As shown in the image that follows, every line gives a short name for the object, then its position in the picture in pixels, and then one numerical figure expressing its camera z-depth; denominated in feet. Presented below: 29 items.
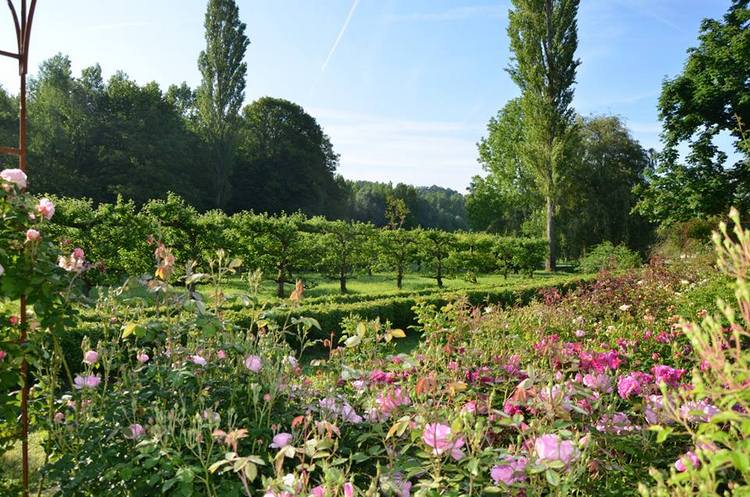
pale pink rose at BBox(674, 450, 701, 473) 4.56
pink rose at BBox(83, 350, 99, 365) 7.47
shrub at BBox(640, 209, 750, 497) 2.91
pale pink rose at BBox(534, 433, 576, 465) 4.67
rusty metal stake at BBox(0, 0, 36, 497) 7.36
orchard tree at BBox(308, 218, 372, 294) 46.29
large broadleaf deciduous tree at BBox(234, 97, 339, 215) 102.68
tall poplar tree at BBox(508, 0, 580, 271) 67.10
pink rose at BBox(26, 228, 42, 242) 6.71
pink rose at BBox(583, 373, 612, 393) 7.06
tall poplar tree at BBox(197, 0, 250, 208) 90.17
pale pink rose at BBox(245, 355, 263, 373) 7.29
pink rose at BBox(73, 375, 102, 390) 7.43
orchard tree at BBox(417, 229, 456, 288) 53.06
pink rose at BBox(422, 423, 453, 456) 4.93
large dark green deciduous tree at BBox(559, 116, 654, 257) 82.12
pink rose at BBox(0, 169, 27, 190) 6.97
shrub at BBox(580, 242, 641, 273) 56.24
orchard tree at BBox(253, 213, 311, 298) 41.16
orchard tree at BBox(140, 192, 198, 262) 35.29
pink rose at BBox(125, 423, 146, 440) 6.42
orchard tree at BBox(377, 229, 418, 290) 50.55
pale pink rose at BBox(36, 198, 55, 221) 7.22
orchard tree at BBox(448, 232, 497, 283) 55.31
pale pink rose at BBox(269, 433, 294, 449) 5.45
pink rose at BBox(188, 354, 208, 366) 7.23
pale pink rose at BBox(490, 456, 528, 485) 4.94
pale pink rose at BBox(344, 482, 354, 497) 4.17
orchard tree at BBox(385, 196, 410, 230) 114.67
